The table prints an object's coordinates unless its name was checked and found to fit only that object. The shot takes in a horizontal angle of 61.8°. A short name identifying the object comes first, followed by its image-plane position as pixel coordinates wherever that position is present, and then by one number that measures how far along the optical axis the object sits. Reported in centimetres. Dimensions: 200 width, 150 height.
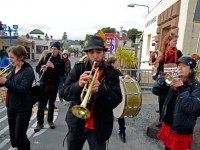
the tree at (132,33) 7959
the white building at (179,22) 705
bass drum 326
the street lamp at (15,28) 1733
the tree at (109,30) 6938
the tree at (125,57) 915
